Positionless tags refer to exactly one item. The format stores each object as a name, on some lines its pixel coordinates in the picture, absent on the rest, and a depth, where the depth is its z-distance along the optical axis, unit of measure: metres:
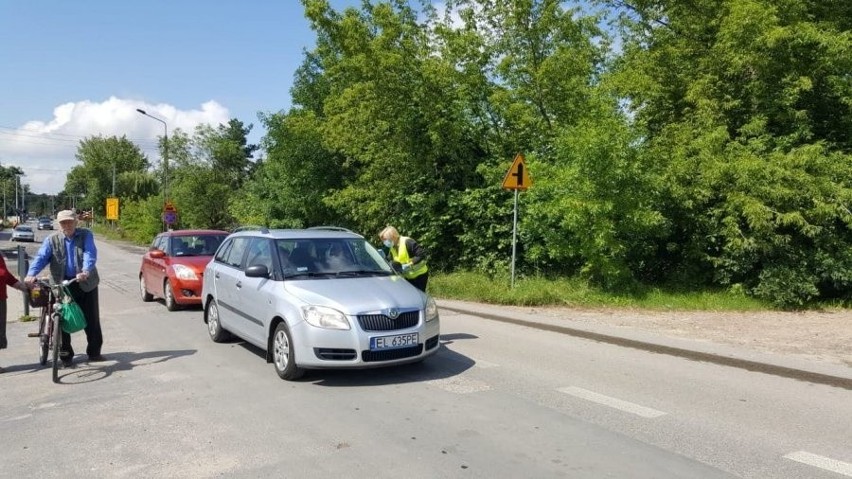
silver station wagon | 6.52
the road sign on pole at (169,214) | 36.56
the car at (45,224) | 90.21
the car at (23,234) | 53.59
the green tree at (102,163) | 88.62
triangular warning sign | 13.72
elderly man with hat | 7.53
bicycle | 7.16
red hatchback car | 12.38
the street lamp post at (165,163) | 42.53
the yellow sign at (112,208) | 59.28
